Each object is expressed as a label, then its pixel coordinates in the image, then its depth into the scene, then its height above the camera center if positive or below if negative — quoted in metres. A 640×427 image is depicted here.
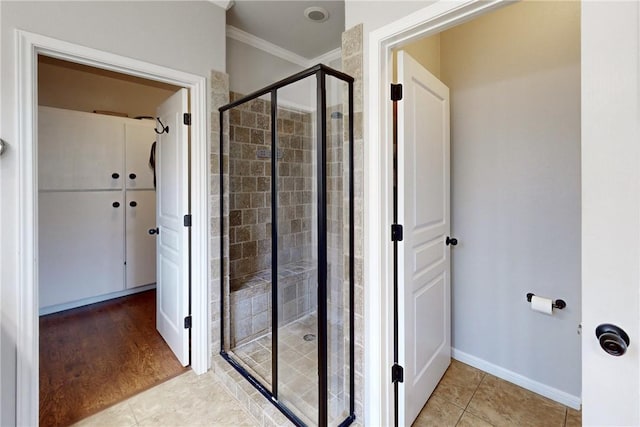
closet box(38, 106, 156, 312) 2.98 +0.05
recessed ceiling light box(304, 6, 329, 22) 2.21 +1.51
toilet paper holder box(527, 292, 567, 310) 1.75 -0.57
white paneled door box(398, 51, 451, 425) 1.51 -0.13
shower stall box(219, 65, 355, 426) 1.51 -0.20
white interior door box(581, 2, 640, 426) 0.72 +0.01
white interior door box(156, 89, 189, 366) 2.12 -0.12
